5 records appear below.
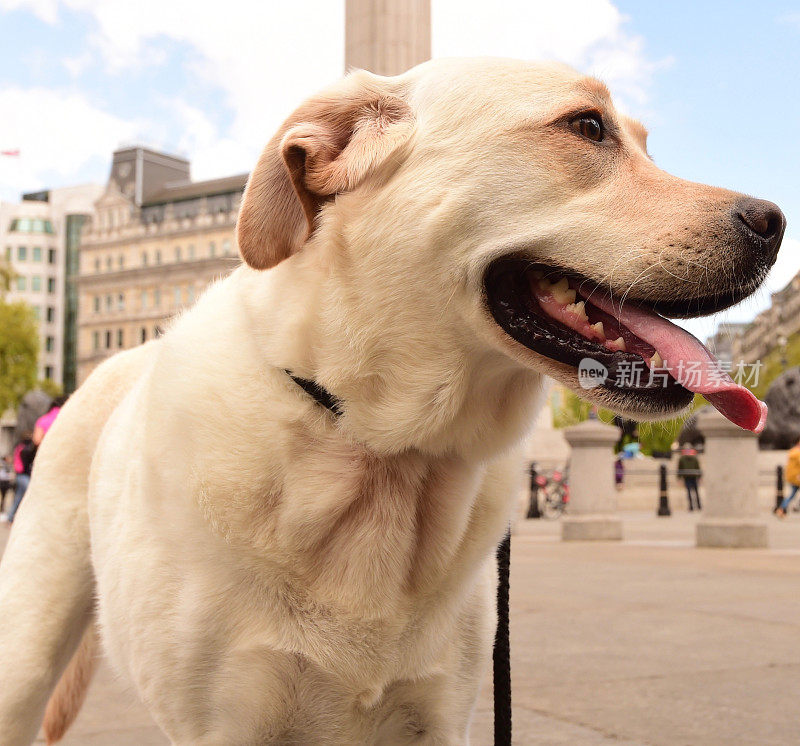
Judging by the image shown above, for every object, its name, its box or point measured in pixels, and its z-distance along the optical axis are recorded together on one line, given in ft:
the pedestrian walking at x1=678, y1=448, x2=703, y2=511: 79.51
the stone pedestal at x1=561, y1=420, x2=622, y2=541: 47.60
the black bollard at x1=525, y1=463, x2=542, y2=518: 68.85
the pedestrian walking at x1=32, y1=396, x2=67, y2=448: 31.33
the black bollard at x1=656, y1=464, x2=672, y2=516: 72.64
